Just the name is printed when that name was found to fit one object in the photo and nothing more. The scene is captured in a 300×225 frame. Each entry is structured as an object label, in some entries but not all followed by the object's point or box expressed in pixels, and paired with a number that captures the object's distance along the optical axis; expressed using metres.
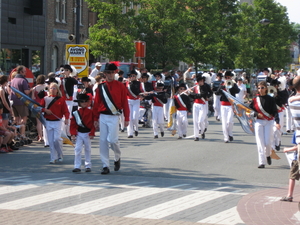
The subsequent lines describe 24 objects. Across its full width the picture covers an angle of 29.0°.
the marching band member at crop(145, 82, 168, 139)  17.92
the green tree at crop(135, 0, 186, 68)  34.56
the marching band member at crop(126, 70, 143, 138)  17.95
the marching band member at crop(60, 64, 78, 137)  16.19
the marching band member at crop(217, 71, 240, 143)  16.73
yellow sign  20.22
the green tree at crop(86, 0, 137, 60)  30.41
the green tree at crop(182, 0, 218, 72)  42.38
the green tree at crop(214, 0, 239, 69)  46.12
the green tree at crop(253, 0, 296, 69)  68.12
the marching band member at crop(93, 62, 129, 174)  10.94
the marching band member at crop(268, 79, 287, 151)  13.52
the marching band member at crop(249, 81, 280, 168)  12.17
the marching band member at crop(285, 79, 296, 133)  20.60
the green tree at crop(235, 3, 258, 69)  54.19
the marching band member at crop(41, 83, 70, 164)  12.39
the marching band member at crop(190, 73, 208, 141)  17.00
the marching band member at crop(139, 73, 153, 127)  18.66
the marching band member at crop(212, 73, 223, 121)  24.70
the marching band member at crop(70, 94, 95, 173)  11.38
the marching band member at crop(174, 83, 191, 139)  17.30
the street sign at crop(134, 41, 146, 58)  32.06
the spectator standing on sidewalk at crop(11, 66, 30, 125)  15.38
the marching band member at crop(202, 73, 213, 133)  17.13
